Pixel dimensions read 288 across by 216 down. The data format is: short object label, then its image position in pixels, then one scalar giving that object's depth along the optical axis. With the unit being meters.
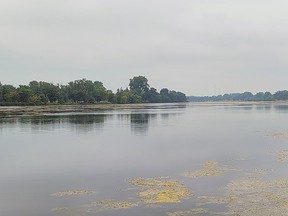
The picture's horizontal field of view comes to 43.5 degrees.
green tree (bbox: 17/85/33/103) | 112.38
